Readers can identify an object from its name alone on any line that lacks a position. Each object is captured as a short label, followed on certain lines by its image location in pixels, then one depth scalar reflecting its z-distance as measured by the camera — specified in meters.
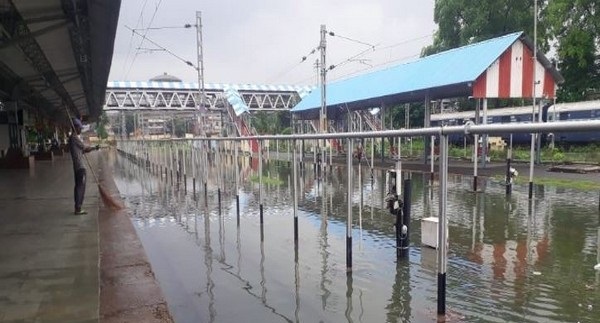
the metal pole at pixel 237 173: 9.57
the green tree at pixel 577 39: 30.91
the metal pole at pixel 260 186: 8.36
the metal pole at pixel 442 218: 3.74
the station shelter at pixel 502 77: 18.09
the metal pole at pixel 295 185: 7.37
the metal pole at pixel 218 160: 11.81
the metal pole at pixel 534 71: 17.73
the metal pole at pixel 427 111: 21.04
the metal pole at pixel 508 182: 12.94
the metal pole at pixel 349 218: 5.66
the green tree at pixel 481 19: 32.03
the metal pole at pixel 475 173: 13.05
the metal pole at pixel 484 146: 18.56
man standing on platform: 7.79
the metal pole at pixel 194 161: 13.85
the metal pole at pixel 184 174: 14.96
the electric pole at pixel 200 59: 26.52
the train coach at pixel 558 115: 25.48
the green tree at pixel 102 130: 73.53
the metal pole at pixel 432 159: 13.01
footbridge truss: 52.57
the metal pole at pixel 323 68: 24.09
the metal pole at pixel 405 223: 6.52
